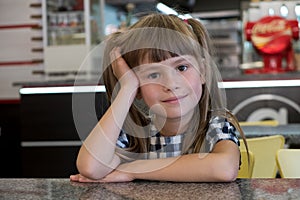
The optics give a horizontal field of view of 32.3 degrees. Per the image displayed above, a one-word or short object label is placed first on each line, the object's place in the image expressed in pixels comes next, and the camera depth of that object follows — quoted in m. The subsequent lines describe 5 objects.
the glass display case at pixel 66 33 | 5.34
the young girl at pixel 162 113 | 0.94
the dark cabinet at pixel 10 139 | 4.99
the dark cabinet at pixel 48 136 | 3.38
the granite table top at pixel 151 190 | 0.75
